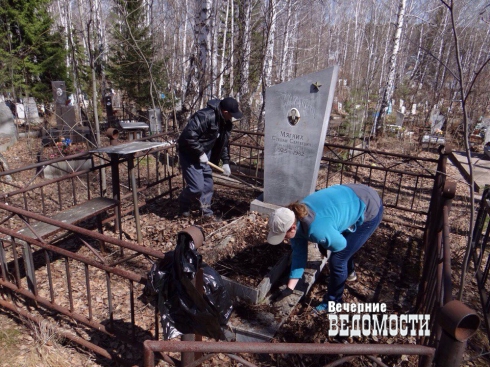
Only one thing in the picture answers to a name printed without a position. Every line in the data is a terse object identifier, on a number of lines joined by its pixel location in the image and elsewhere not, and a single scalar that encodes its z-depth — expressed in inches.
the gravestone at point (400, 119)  567.5
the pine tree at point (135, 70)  500.1
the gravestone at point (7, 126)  414.3
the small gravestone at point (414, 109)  710.7
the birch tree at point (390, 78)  465.7
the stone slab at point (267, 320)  122.6
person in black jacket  199.5
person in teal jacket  111.7
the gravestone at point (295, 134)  186.9
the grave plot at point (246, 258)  136.6
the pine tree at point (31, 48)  507.5
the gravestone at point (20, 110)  532.7
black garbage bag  81.0
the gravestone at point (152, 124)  449.1
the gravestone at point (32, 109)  508.1
